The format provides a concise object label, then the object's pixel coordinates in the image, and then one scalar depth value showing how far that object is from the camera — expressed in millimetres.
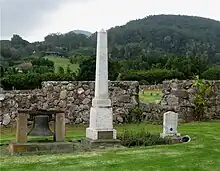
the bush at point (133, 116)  18688
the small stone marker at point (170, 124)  13375
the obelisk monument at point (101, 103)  12992
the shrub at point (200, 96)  19047
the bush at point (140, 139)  12547
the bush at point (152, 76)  40125
